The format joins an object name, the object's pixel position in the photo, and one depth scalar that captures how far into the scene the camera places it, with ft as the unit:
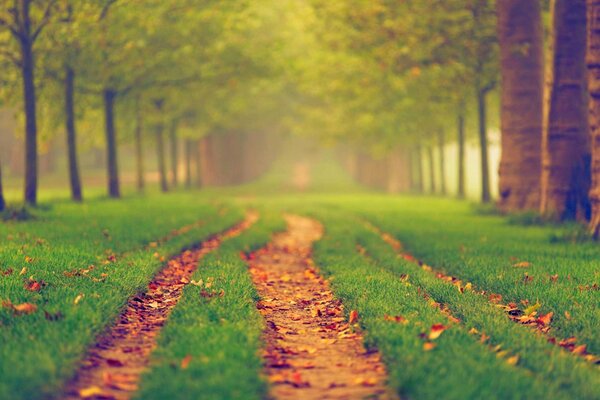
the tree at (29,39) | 135.33
